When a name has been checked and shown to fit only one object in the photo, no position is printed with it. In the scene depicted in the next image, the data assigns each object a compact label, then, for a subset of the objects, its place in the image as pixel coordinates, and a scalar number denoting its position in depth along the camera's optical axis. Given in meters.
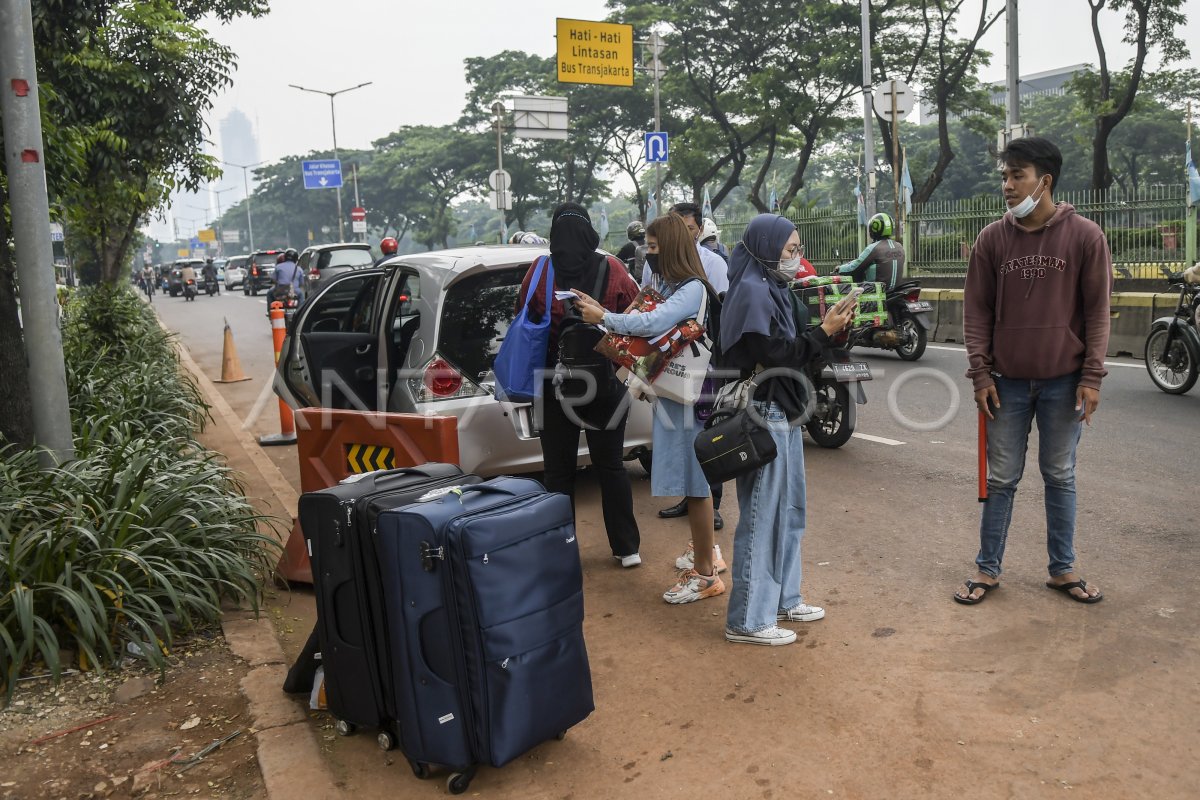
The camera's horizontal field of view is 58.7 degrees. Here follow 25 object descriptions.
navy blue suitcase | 3.06
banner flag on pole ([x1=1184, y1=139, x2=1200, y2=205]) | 14.25
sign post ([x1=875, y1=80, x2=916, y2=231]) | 18.03
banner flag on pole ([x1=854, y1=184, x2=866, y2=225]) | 20.18
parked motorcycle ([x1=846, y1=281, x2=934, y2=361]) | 11.93
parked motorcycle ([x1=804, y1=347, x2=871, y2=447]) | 7.45
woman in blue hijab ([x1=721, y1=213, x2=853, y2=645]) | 4.07
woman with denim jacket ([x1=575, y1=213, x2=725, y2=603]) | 4.46
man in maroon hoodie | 4.23
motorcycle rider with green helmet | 11.21
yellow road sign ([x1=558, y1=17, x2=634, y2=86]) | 27.33
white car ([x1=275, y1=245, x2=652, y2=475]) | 5.79
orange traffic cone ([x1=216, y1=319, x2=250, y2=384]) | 13.77
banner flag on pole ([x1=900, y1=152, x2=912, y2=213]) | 20.83
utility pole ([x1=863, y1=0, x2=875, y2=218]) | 22.64
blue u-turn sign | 21.59
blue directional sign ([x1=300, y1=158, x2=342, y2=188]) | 56.19
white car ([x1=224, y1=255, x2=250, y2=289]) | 47.78
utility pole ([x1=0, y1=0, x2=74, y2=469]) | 4.88
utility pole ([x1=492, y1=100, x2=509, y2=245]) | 27.25
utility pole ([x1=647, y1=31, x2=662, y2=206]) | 23.84
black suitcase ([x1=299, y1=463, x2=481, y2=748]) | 3.24
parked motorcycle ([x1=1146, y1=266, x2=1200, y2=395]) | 8.95
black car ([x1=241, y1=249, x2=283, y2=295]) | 40.19
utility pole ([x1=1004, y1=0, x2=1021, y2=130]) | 19.41
